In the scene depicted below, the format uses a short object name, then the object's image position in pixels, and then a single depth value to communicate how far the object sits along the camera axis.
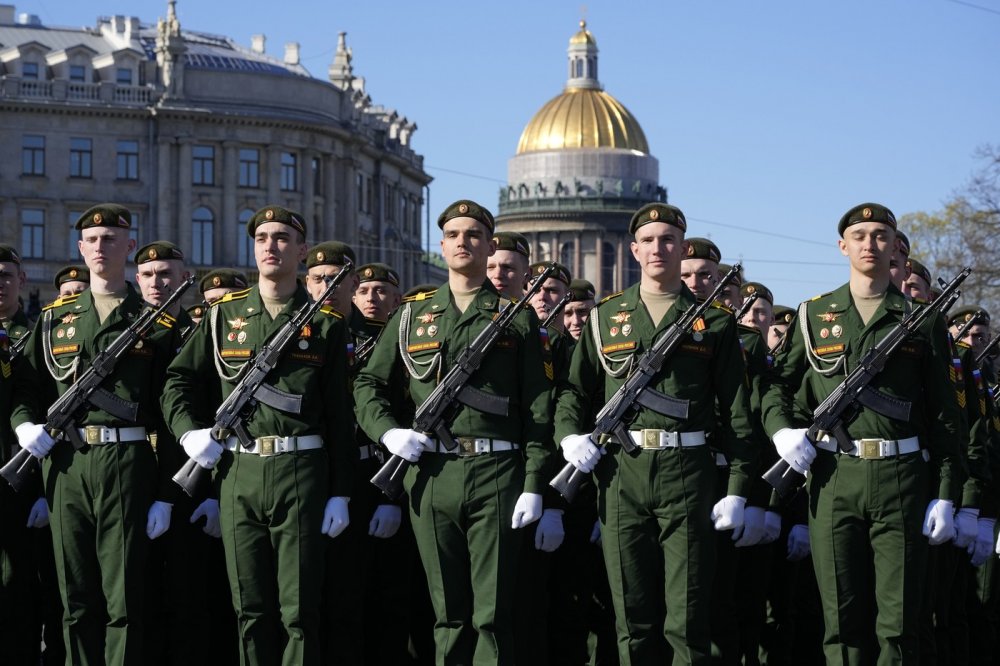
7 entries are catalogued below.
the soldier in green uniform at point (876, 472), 10.11
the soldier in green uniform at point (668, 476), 10.05
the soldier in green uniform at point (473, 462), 10.16
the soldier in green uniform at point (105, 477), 10.54
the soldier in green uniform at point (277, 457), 10.16
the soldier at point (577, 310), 13.72
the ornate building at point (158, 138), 79.44
